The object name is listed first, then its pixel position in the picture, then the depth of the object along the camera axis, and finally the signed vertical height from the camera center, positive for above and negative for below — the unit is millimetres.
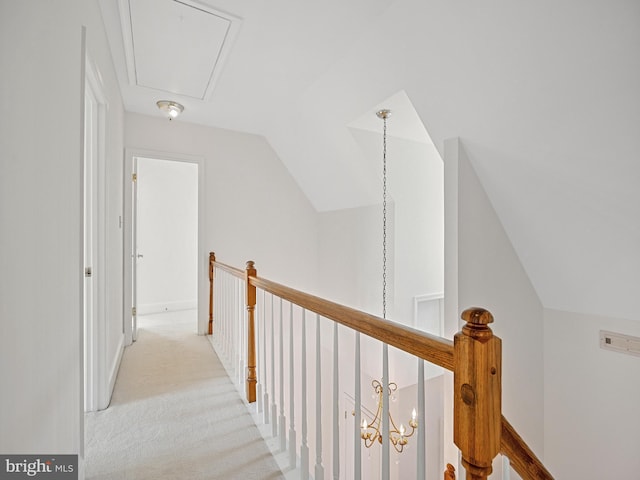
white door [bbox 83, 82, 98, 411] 2029 -32
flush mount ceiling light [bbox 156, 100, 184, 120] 3254 +1342
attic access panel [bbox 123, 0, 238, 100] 1987 +1386
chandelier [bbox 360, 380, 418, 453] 2629 -1615
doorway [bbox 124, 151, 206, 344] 5230 +36
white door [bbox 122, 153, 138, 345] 3469 -141
